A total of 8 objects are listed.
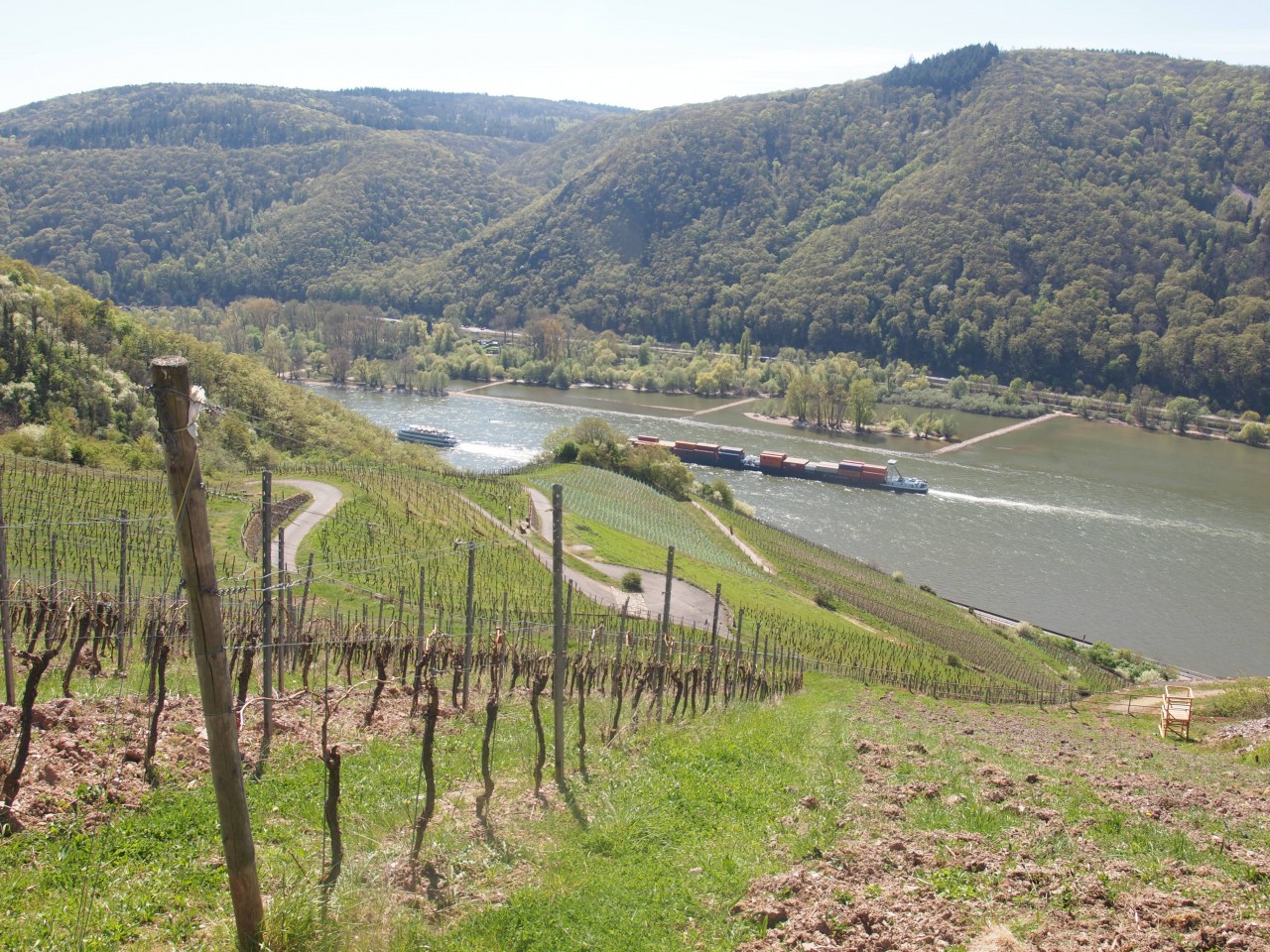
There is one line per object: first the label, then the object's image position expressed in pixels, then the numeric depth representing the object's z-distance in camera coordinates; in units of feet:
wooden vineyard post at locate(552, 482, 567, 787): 42.91
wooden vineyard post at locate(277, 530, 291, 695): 47.54
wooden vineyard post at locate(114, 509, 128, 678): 49.19
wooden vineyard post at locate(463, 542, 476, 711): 52.47
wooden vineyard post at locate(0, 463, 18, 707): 40.45
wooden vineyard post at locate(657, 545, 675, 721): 61.36
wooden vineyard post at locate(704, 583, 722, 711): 69.67
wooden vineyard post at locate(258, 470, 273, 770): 39.37
